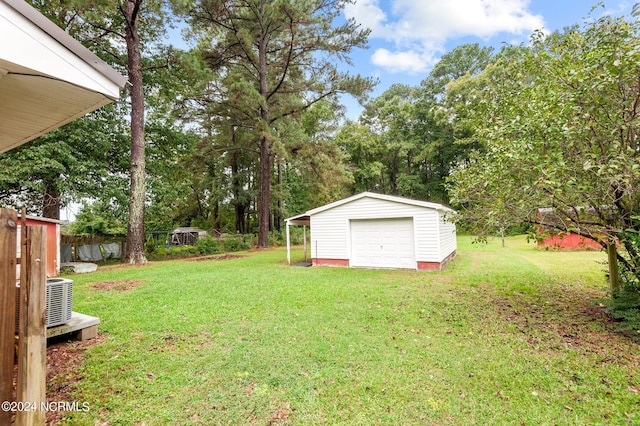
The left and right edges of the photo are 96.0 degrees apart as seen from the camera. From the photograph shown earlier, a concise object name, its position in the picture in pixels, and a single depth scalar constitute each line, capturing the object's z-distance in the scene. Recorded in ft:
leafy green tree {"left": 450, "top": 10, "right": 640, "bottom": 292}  11.41
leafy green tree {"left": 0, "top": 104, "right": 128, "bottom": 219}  39.14
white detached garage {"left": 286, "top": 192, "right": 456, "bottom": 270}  30.96
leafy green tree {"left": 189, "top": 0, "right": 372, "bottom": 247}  48.29
